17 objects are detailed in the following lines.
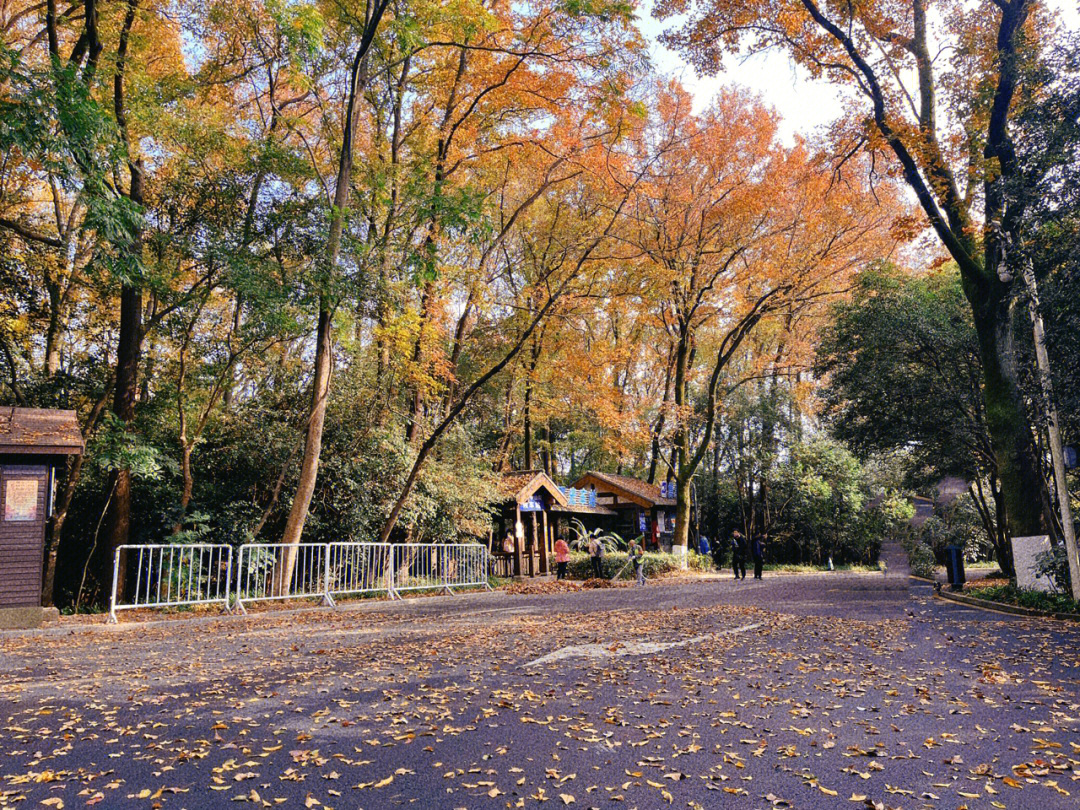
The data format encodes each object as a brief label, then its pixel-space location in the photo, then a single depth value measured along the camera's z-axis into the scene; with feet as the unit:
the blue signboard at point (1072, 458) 35.45
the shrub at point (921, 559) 81.00
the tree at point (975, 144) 39.04
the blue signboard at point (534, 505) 80.18
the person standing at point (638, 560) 66.62
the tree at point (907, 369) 54.75
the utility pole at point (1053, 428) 34.63
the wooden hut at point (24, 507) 32.83
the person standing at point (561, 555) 72.90
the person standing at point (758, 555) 72.02
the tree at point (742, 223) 71.97
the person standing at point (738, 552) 71.56
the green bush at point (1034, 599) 33.88
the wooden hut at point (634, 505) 102.63
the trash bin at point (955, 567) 51.75
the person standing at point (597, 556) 72.33
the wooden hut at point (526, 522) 78.43
